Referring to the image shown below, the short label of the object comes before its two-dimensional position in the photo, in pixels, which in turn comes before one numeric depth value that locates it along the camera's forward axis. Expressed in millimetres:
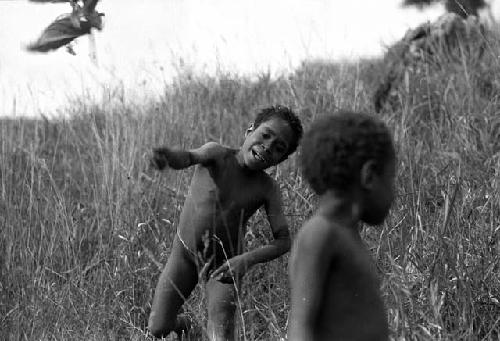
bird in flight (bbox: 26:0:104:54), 6051
